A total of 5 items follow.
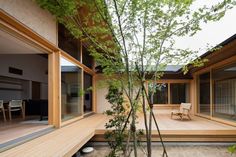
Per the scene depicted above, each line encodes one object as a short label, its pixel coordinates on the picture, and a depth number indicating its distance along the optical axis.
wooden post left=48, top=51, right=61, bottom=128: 3.79
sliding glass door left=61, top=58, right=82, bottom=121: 4.30
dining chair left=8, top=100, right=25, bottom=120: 4.90
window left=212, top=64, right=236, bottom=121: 4.67
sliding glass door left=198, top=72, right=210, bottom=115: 6.14
